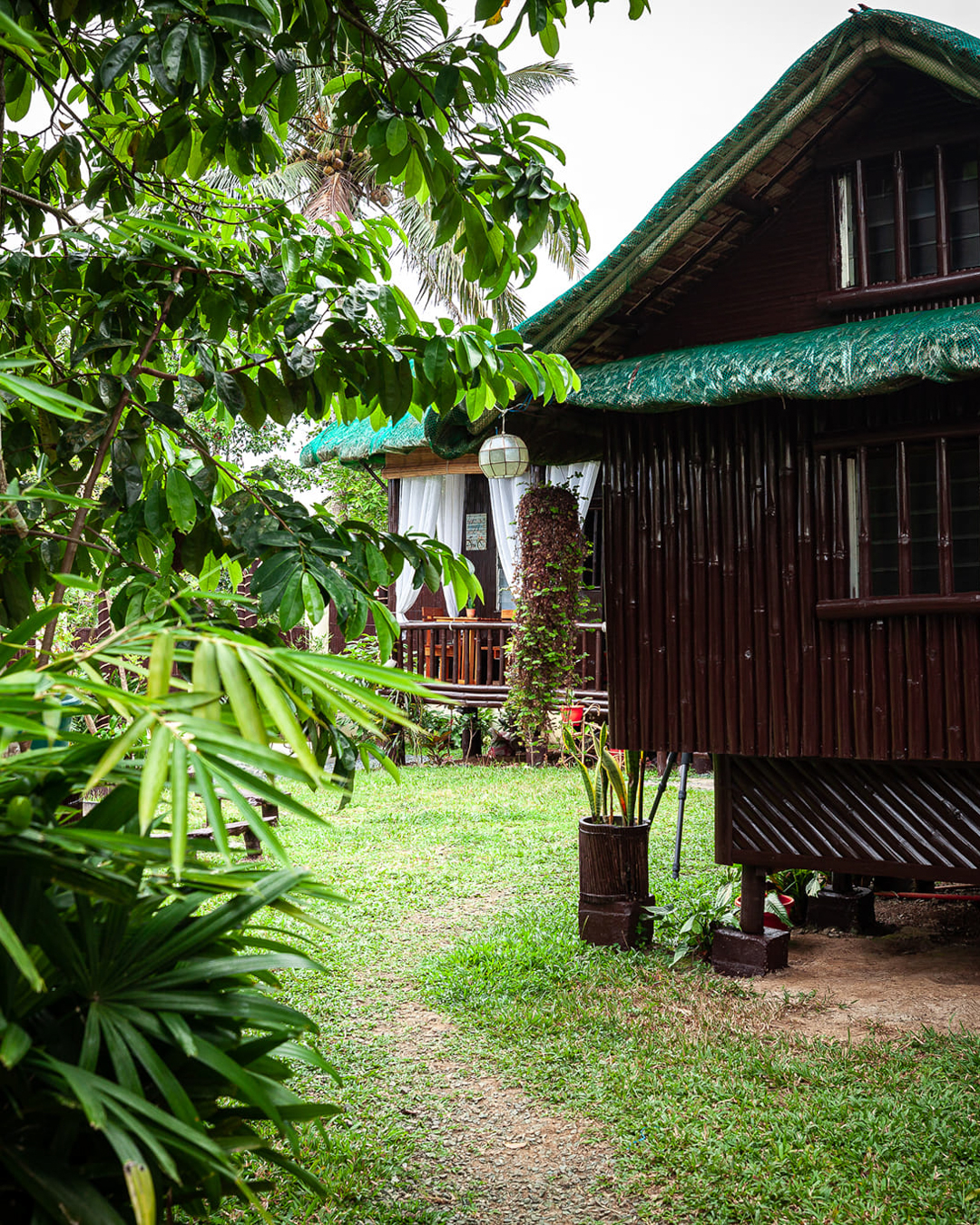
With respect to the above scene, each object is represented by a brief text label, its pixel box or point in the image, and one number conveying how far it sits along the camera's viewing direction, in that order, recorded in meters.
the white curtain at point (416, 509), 14.34
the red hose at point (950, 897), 6.03
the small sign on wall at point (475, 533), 14.82
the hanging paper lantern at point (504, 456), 6.54
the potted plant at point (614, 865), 5.77
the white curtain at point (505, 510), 13.48
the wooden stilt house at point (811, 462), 4.91
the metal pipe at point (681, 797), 6.44
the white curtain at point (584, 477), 12.57
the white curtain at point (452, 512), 14.44
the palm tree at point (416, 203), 16.17
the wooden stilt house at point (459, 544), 12.54
